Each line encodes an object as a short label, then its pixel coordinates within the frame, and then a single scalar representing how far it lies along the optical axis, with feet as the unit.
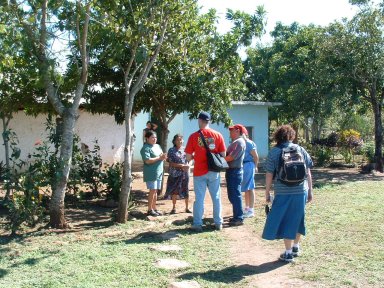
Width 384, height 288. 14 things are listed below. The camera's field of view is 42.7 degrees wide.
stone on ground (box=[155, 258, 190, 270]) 18.75
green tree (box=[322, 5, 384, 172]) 52.65
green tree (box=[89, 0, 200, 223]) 25.77
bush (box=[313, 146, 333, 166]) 64.95
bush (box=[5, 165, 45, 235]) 23.36
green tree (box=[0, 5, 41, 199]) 23.16
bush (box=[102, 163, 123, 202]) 32.55
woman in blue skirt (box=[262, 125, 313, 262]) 19.45
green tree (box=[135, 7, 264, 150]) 32.27
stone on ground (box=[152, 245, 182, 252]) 21.06
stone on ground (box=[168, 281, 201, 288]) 16.60
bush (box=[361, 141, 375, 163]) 62.34
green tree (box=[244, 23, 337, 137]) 59.12
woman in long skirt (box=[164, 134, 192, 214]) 29.53
